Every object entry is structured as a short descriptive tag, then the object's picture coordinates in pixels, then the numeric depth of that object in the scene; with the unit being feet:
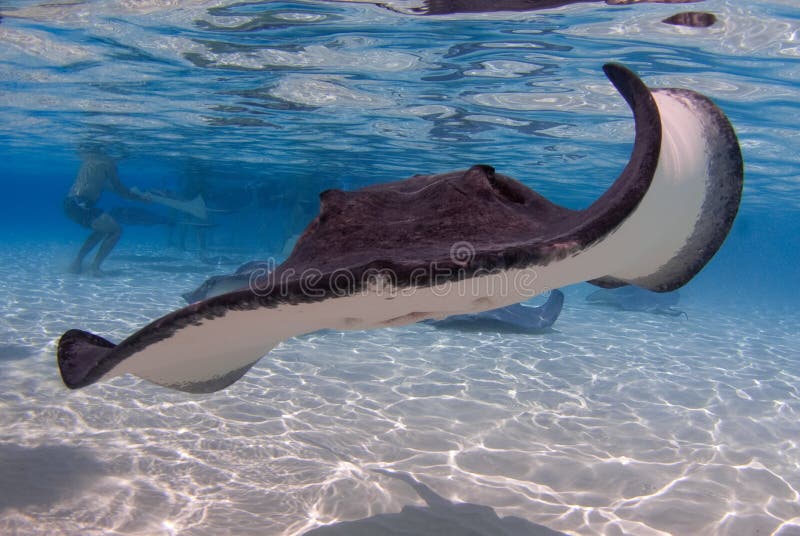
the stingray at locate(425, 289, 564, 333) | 40.34
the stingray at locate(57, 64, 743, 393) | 6.33
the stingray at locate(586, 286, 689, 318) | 61.87
